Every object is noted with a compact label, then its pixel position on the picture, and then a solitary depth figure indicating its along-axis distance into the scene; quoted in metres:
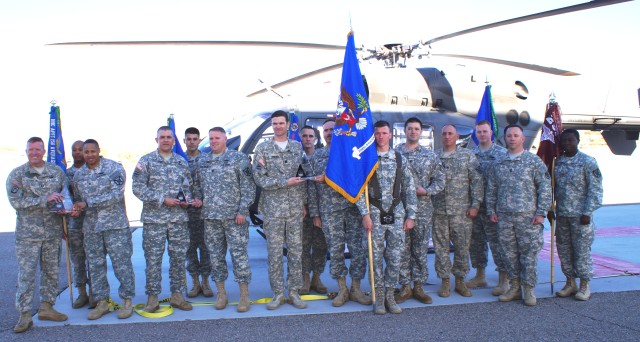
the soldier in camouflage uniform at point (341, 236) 4.84
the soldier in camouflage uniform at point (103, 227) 4.53
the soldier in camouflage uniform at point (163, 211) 4.62
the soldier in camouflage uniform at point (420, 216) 4.92
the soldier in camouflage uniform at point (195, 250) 5.24
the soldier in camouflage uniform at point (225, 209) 4.73
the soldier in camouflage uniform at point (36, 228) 4.28
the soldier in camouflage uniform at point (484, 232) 5.32
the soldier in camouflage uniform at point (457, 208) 5.14
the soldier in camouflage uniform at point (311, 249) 5.31
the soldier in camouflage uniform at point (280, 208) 4.75
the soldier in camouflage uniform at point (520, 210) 4.77
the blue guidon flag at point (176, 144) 6.04
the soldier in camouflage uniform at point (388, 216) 4.57
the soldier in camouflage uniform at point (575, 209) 4.80
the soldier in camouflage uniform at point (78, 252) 4.93
